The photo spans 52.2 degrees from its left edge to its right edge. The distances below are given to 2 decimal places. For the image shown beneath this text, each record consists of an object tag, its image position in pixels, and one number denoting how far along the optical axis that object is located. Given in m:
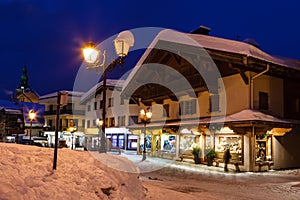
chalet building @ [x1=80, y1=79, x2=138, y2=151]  39.50
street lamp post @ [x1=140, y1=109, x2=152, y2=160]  24.87
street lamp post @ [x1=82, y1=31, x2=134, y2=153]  9.08
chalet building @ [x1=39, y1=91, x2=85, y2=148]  55.22
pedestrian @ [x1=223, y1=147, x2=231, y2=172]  18.23
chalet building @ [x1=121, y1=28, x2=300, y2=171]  18.05
